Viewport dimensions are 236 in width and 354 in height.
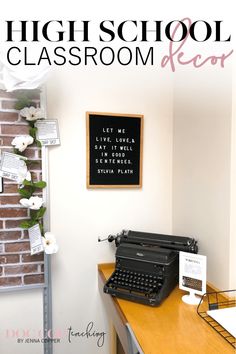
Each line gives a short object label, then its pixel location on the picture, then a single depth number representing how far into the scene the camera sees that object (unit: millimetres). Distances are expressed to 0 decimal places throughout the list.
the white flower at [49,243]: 1455
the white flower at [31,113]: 1484
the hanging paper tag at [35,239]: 1485
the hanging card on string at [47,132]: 1553
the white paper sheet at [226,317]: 1015
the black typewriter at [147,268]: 1272
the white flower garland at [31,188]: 1459
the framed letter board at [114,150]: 1674
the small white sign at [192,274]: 1254
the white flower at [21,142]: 1453
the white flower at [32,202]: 1448
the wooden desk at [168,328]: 927
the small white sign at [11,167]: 1476
